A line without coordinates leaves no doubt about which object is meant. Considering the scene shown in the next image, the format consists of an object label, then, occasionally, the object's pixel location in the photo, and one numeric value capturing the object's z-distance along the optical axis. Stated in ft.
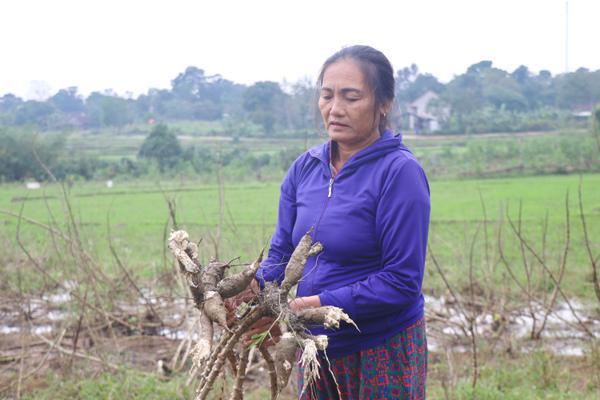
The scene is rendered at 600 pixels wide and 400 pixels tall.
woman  5.84
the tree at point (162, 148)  69.26
